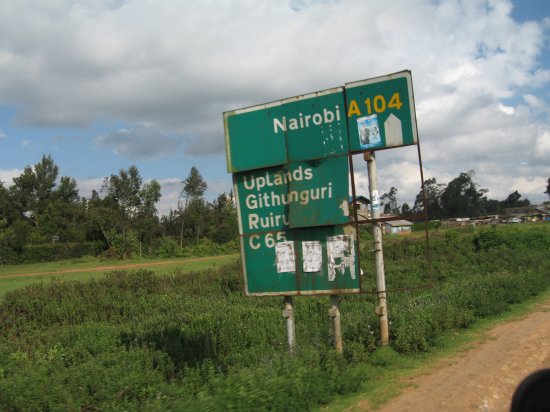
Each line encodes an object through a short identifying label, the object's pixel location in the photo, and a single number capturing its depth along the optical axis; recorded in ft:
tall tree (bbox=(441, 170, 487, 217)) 365.20
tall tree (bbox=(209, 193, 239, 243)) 229.25
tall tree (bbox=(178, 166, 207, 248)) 261.24
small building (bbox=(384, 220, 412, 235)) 199.56
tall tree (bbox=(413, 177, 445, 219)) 372.38
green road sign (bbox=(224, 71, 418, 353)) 24.27
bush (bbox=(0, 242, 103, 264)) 197.03
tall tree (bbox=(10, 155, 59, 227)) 266.98
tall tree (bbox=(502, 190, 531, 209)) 422.82
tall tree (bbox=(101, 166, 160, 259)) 208.95
